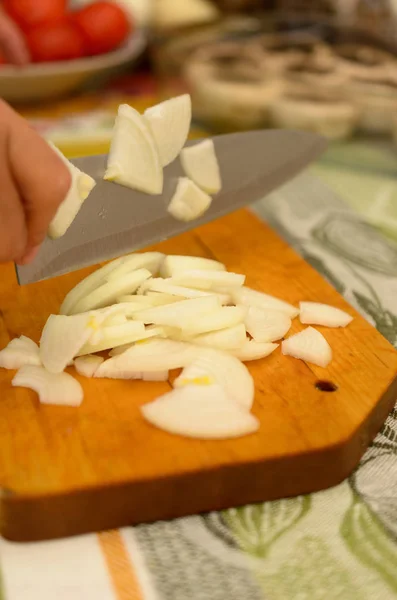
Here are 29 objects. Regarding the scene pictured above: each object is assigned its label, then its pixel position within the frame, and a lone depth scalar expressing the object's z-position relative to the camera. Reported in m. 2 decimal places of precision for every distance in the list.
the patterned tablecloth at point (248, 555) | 0.52
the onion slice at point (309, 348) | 0.71
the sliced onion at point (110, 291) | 0.74
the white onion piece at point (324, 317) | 0.77
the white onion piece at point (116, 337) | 0.68
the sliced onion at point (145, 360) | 0.66
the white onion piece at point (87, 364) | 0.67
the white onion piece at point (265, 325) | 0.72
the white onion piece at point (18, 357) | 0.68
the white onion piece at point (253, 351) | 0.69
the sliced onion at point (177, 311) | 0.69
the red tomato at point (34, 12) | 1.50
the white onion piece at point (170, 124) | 0.84
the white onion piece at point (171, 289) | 0.75
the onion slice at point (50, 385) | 0.64
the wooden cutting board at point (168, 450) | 0.56
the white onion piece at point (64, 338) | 0.66
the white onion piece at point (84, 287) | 0.75
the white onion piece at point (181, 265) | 0.80
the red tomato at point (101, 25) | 1.52
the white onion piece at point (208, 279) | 0.77
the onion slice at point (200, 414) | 0.60
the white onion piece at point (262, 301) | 0.78
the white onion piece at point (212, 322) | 0.69
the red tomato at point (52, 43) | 1.45
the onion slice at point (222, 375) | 0.64
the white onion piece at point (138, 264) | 0.77
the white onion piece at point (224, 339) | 0.69
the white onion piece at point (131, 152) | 0.81
